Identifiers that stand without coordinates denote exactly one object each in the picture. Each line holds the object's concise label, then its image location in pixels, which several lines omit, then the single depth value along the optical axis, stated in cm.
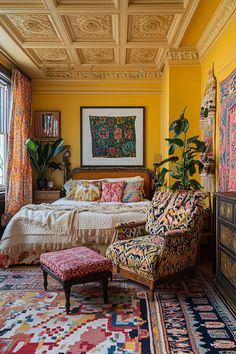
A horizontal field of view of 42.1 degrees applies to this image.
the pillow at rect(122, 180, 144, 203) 521
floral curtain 520
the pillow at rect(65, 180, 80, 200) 540
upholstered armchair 289
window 532
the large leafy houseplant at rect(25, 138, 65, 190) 580
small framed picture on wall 618
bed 378
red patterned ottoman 263
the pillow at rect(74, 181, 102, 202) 527
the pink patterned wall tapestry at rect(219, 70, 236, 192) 348
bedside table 584
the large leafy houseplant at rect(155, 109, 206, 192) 415
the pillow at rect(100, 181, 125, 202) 520
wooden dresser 271
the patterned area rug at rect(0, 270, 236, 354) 214
